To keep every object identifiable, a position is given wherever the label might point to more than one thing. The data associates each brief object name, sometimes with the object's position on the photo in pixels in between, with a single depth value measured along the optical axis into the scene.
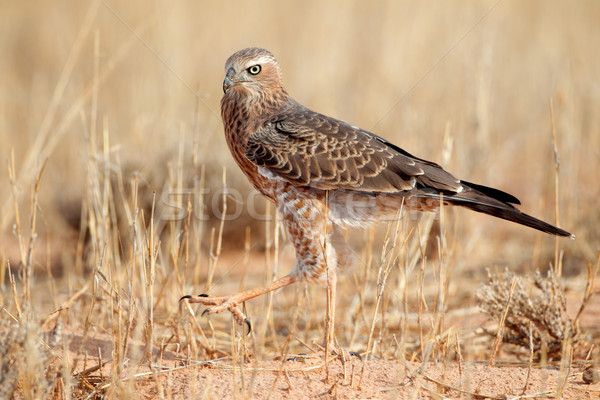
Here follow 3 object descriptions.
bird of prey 7.84
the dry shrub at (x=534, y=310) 8.27
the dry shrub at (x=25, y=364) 5.21
